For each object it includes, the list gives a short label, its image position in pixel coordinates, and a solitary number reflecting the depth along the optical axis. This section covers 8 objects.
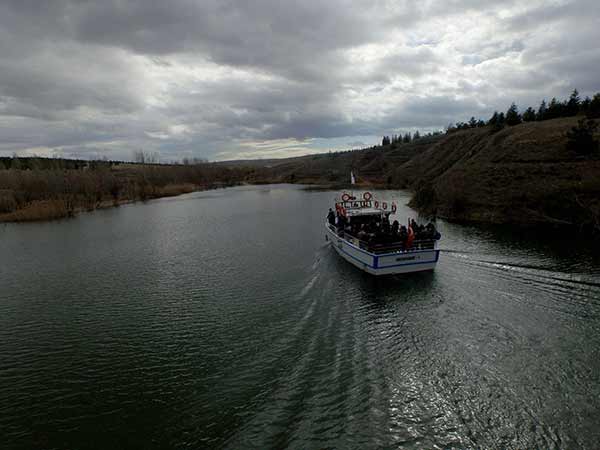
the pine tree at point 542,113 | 73.97
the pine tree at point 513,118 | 80.62
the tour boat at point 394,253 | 21.23
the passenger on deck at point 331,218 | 30.52
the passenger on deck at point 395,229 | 23.41
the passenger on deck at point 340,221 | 27.62
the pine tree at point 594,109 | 57.19
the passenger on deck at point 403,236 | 21.36
